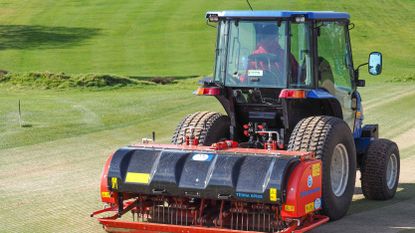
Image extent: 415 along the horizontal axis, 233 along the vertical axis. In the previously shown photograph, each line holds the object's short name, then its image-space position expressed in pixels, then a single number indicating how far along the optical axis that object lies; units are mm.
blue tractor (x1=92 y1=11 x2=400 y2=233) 17141
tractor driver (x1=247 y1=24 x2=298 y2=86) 19766
